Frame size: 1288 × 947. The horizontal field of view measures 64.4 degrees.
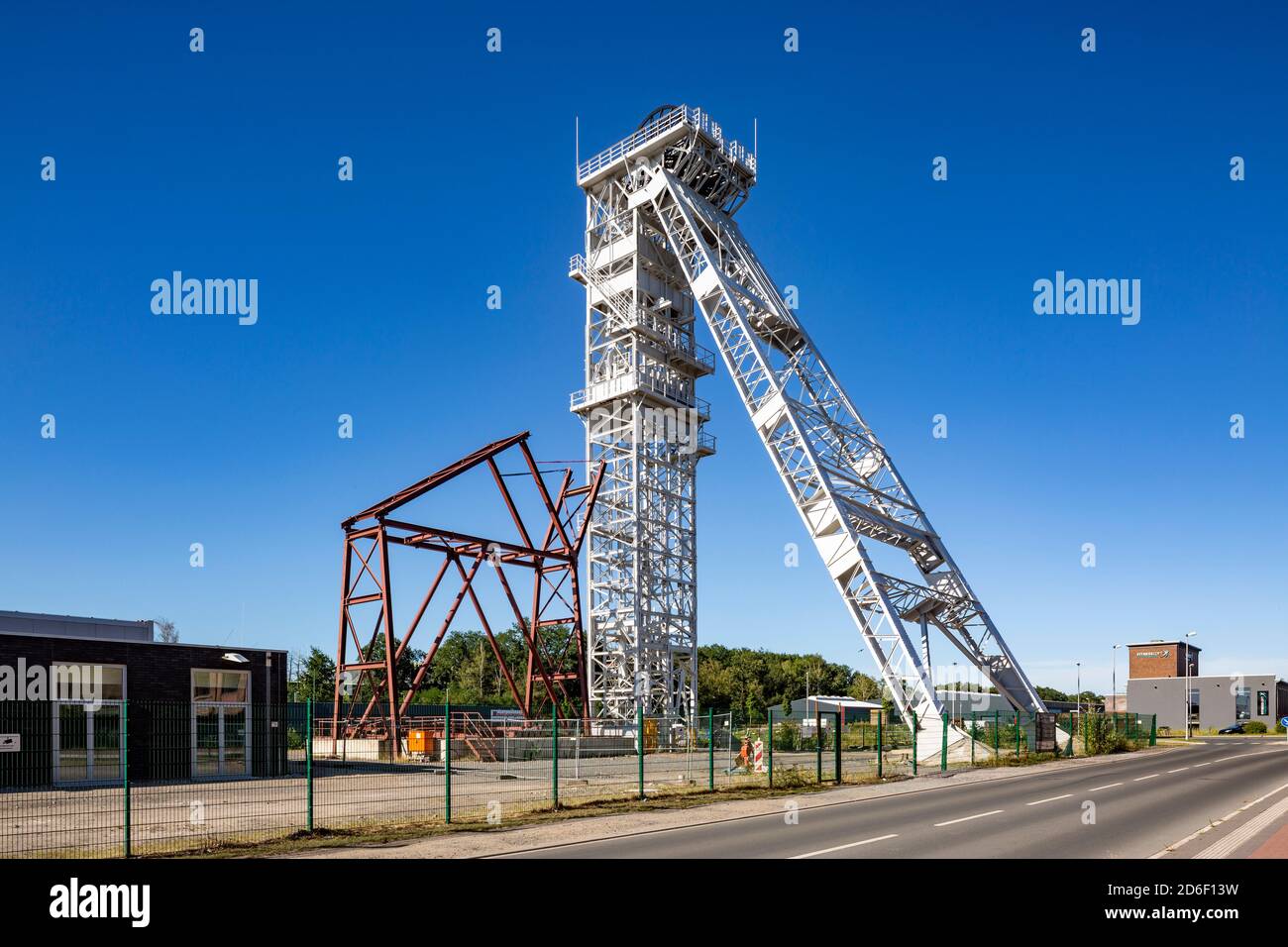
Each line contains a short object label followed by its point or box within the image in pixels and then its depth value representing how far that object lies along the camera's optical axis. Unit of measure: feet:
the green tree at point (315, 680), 269.23
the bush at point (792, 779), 82.36
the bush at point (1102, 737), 140.74
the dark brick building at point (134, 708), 70.33
